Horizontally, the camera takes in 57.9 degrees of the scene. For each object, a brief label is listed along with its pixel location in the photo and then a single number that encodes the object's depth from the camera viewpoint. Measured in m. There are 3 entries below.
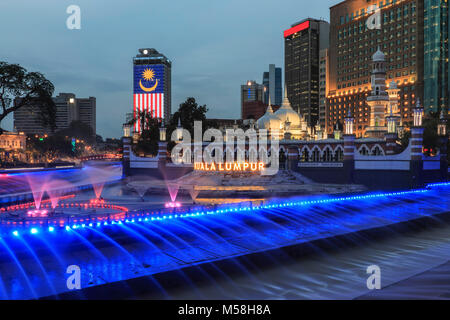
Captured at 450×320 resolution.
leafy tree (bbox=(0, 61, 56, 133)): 40.31
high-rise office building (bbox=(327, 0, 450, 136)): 107.44
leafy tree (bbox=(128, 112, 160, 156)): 63.56
